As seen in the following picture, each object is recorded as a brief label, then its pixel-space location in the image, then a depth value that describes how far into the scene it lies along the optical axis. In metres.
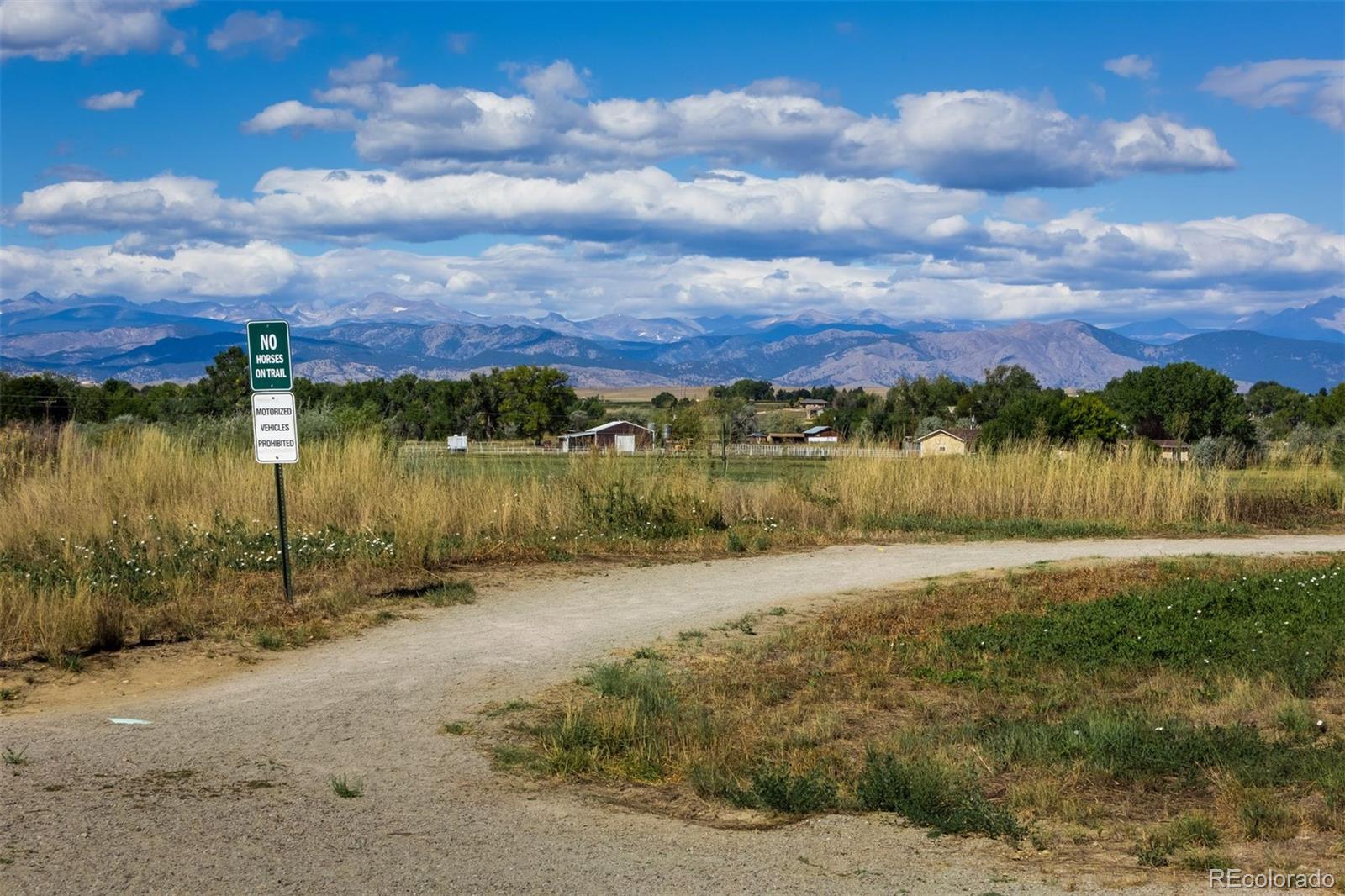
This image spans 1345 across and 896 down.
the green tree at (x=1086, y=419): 63.38
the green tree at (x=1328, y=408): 79.81
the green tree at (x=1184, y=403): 69.56
